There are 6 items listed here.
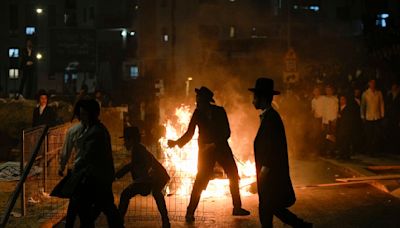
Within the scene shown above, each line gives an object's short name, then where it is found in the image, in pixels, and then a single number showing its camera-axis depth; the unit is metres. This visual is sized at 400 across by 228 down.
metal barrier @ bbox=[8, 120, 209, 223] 8.31
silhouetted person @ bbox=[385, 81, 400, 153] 14.50
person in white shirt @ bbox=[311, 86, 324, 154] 14.53
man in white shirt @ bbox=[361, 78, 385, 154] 14.16
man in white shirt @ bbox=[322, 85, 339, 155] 14.20
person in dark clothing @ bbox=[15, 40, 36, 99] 16.72
